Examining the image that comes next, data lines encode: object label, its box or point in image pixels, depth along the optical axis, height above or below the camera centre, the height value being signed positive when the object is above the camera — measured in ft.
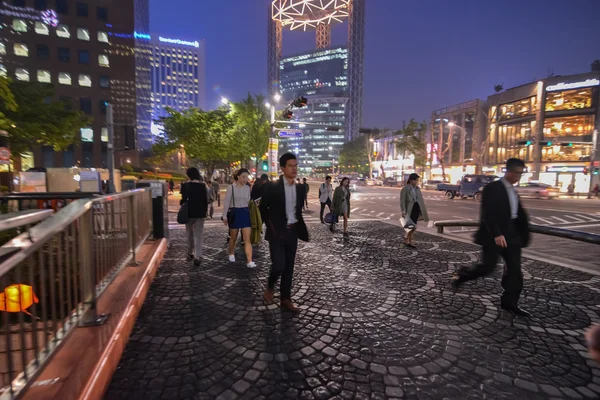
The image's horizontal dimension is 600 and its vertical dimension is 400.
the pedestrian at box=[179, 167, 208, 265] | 19.13 -1.89
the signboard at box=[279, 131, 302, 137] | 60.39 +8.12
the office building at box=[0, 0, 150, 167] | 139.74 +55.48
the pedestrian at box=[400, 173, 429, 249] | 24.07 -2.30
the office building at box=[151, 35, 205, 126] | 529.45 +177.59
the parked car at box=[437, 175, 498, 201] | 81.00 -2.60
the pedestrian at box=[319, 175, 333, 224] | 37.19 -2.18
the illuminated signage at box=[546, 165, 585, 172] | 112.16 +3.66
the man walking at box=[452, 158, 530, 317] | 12.29 -2.16
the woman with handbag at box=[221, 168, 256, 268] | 18.88 -2.17
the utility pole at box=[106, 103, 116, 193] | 35.22 +4.16
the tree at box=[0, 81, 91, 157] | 48.67 +8.71
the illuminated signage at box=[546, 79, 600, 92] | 106.52 +33.24
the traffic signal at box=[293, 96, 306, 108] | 48.61 +11.73
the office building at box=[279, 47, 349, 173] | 485.15 +133.19
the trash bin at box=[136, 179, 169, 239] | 23.70 -3.06
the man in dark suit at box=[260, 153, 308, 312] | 12.59 -1.97
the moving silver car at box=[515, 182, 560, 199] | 82.23 -3.39
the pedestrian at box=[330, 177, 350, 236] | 29.98 -2.42
